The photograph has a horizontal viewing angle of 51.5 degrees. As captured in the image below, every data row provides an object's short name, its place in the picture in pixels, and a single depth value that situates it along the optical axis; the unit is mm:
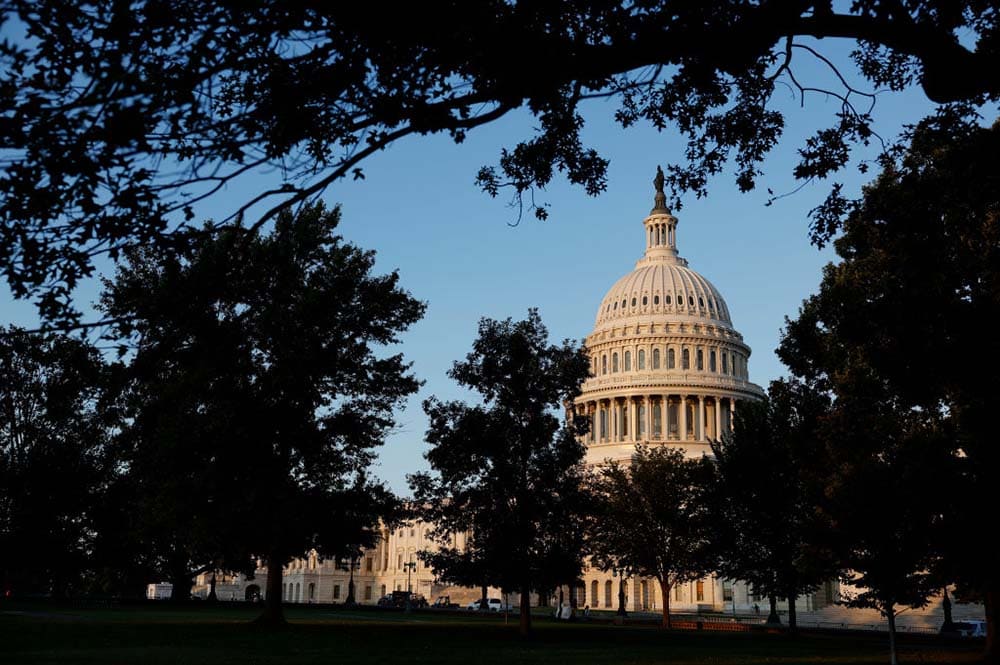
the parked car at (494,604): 106956
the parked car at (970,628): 57516
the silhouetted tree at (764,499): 50556
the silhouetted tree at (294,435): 37031
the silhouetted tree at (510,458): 40219
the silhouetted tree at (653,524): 70556
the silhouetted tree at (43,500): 53750
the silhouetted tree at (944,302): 16016
